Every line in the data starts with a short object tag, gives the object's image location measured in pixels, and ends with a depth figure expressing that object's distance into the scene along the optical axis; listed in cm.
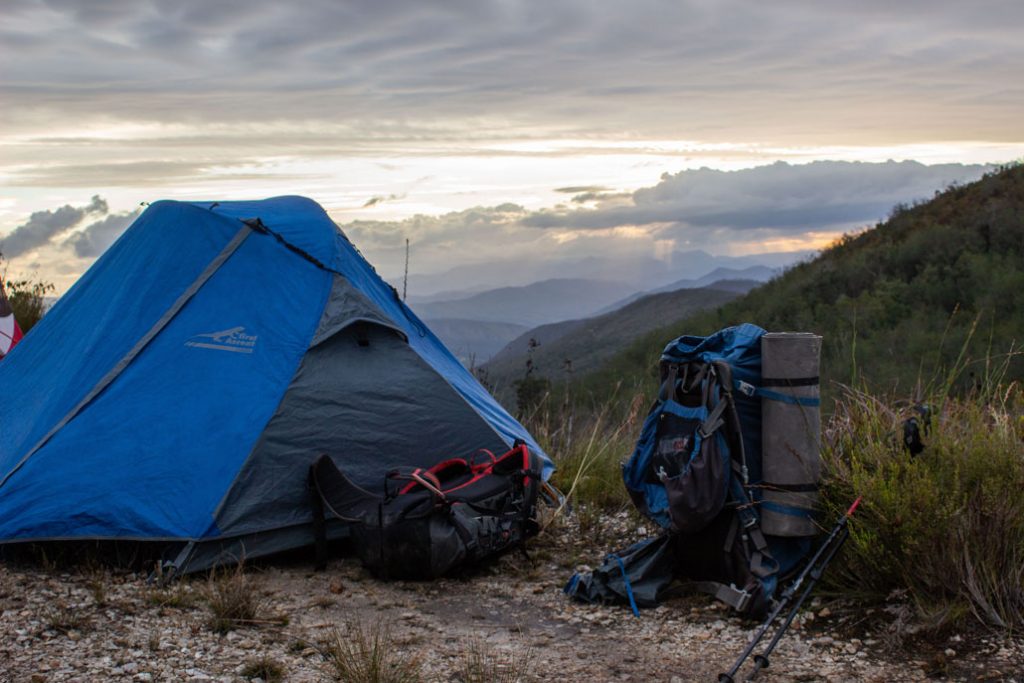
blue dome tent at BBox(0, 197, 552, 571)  554
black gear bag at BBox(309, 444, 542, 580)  543
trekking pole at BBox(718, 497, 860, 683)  400
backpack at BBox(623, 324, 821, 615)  483
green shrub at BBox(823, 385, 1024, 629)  436
